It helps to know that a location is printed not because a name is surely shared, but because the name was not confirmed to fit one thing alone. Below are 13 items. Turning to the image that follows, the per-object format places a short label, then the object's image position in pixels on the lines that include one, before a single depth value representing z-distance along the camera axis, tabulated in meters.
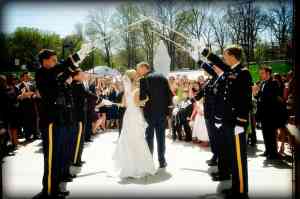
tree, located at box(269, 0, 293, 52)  16.03
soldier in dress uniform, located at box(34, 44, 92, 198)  5.17
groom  7.38
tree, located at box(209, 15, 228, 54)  21.31
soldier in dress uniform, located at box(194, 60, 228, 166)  6.48
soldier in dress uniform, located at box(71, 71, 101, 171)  7.01
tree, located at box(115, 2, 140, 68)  25.31
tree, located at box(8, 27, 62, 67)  40.66
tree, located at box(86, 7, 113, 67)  27.48
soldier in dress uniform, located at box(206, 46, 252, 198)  5.02
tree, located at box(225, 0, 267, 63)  18.55
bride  6.45
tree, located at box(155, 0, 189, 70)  22.64
